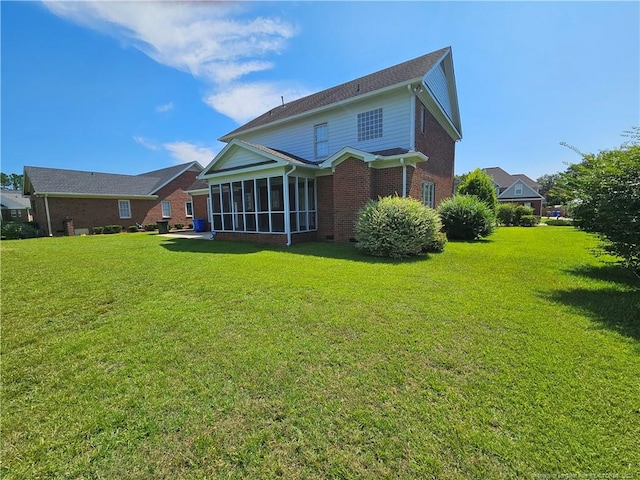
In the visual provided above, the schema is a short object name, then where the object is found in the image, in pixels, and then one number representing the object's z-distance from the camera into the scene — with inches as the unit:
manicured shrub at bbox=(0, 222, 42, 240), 756.0
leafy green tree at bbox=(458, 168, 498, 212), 783.2
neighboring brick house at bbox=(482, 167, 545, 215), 1697.8
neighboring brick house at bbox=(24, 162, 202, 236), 819.4
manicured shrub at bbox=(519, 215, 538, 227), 959.5
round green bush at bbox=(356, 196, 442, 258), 337.1
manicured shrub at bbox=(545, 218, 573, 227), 1022.4
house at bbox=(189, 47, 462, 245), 446.0
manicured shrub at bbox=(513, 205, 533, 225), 970.1
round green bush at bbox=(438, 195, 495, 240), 488.7
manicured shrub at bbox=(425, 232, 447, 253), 365.4
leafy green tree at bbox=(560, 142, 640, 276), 208.5
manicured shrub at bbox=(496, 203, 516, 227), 959.0
